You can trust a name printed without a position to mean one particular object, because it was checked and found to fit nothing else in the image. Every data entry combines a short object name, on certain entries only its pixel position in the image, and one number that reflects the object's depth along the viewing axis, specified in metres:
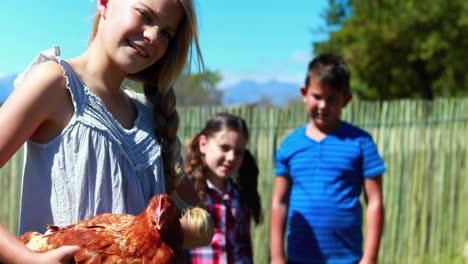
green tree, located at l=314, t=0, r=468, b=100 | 21.14
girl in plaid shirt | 3.34
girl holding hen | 1.41
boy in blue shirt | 3.23
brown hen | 1.25
